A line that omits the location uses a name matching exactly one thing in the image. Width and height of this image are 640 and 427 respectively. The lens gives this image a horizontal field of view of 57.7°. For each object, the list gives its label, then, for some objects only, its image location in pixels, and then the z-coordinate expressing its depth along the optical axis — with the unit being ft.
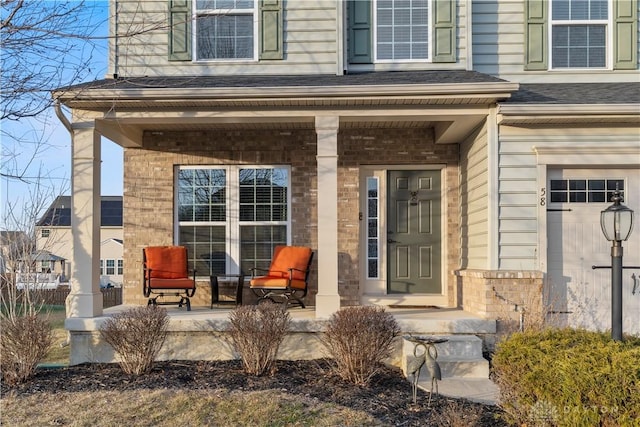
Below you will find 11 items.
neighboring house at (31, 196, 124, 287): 93.77
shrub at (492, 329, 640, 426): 11.57
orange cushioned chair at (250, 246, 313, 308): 23.82
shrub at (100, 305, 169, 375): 18.31
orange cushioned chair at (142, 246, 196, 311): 23.91
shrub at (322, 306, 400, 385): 17.46
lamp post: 14.37
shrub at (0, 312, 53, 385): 17.56
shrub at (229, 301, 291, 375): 18.34
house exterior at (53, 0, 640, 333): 21.49
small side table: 25.44
